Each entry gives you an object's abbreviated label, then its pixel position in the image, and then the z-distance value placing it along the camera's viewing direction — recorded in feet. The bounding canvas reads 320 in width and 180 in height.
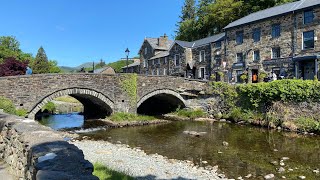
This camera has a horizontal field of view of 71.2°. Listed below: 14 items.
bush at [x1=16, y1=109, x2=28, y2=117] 47.78
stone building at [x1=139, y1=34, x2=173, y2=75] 120.72
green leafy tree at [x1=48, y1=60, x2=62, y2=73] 161.28
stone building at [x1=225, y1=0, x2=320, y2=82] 67.93
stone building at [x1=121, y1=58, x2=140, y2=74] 145.60
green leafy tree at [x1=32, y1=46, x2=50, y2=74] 139.16
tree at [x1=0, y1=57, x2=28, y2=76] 78.35
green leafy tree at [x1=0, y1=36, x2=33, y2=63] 150.49
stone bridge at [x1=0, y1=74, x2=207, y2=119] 50.16
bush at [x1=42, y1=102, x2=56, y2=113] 85.59
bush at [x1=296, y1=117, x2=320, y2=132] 48.59
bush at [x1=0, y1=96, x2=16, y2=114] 42.84
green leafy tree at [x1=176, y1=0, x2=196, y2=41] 144.47
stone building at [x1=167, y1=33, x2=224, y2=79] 92.59
